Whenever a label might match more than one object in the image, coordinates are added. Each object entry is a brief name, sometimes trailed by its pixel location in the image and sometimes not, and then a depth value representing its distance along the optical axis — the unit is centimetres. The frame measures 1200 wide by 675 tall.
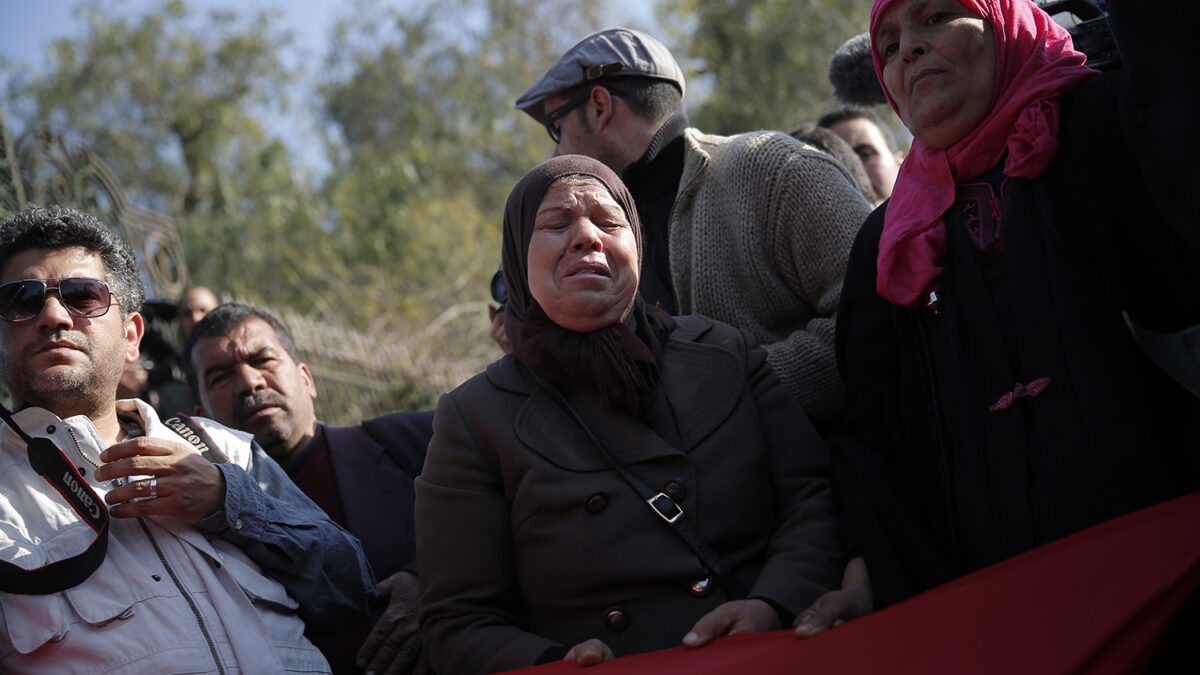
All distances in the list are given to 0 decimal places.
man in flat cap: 335
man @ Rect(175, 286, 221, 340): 604
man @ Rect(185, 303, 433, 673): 400
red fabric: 184
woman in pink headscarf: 217
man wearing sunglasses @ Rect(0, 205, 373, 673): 266
